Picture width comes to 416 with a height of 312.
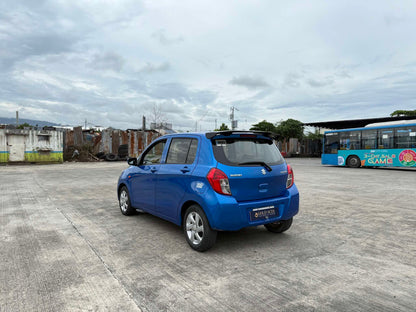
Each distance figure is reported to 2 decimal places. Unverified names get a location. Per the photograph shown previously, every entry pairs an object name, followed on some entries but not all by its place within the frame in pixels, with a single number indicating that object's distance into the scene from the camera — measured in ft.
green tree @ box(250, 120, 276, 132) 168.45
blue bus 55.67
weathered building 69.15
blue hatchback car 12.21
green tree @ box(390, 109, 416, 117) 174.25
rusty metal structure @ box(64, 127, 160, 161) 84.74
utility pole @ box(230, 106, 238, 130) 164.50
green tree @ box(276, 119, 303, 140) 137.48
